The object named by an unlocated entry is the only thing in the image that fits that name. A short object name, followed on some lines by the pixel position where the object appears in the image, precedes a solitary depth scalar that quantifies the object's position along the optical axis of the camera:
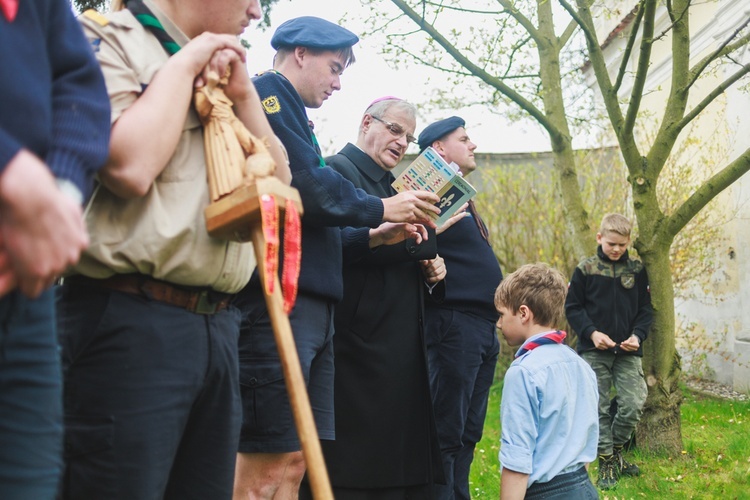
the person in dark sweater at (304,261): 2.84
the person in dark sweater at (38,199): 1.36
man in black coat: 3.81
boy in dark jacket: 6.13
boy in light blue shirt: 3.36
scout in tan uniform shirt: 1.88
